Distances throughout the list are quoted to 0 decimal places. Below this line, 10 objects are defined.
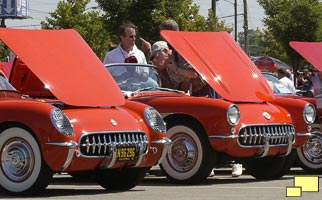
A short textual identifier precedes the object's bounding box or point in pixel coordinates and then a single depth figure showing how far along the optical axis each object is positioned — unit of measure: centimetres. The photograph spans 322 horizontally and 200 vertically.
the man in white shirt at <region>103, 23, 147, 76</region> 1388
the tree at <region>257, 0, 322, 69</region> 4947
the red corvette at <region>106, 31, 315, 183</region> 1224
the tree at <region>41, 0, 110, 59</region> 4719
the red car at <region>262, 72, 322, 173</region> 1471
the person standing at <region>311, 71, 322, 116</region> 1460
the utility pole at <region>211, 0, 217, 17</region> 5412
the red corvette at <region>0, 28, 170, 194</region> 1016
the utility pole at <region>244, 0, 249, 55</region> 6800
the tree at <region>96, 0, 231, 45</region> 3775
